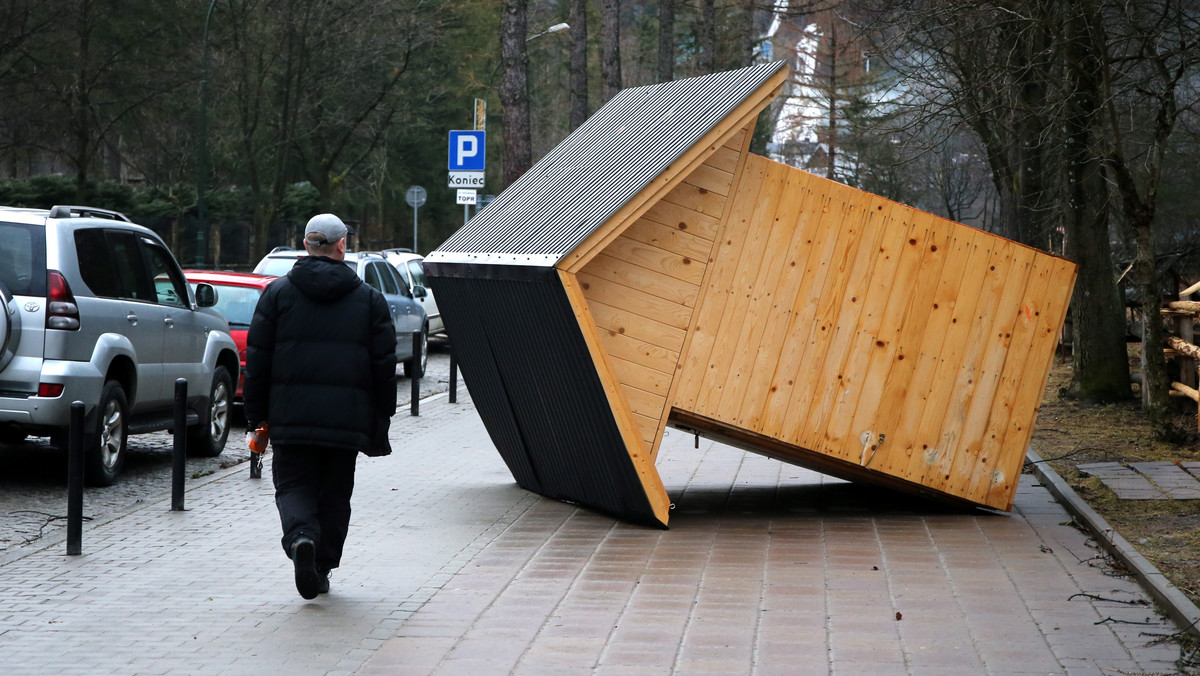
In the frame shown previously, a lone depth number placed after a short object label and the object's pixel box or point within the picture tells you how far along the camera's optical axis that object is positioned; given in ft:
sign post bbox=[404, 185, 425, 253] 124.56
